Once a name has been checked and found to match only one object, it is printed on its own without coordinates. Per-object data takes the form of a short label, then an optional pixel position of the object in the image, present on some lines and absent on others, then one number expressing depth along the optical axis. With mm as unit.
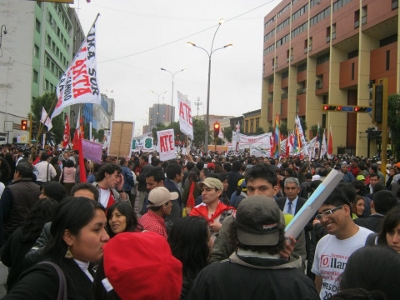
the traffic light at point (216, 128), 27406
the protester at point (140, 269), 2260
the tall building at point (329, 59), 46594
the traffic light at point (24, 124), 27062
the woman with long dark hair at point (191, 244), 3385
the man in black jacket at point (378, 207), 5273
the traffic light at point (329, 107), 22506
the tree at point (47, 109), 41641
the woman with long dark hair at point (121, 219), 4629
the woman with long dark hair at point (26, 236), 3941
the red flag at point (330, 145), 29672
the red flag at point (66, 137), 20688
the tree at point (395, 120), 31547
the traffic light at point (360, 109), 20062
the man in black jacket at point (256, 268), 2355
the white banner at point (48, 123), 22266
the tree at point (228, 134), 89925
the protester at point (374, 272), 1939
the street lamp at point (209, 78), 28791
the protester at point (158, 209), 5055
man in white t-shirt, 3801
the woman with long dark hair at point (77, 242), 2588
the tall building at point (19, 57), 46875
